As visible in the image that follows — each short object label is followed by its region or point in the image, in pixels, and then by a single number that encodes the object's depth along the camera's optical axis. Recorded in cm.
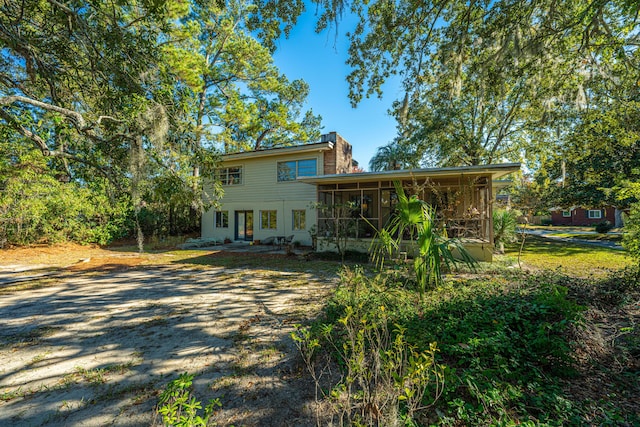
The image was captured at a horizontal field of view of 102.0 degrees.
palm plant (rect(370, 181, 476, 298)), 381
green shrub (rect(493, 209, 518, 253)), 1126
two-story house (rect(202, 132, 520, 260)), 1043
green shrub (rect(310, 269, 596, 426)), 195
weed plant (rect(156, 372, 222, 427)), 120
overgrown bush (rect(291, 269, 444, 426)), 162
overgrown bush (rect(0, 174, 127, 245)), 1086
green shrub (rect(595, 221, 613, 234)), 2092
